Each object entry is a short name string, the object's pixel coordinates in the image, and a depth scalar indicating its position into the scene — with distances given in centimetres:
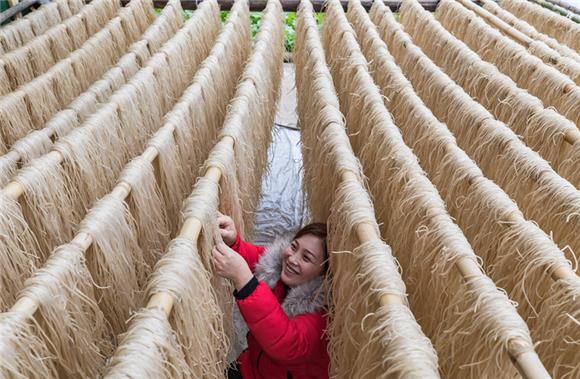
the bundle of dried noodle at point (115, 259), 106
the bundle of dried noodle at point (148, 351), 73
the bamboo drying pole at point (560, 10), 273
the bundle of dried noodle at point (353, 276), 80
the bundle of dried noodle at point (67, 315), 89
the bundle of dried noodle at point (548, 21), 238
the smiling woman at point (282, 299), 127
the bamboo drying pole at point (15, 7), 230
